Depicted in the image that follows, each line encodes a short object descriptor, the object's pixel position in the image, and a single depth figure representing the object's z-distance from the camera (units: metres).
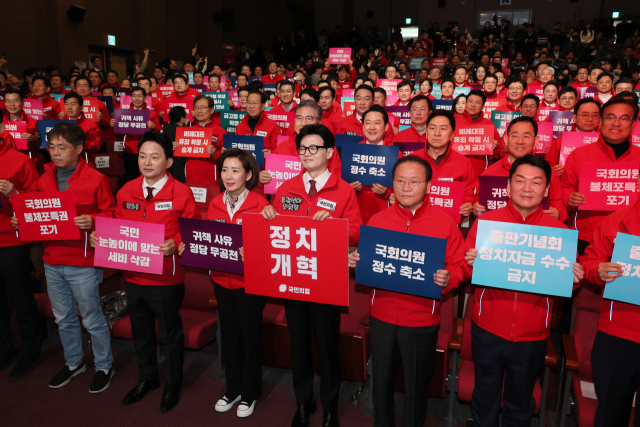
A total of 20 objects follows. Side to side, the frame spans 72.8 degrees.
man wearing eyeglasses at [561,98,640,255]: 3.29
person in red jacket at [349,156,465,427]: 2.47
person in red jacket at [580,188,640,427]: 2.25
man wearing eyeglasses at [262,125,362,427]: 2.79
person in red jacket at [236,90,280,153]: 5.59
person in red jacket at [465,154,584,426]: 2.39
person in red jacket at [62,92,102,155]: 6.16
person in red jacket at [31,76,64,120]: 7.02
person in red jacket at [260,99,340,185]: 4.20
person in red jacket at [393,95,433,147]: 4.88
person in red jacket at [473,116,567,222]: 3.71
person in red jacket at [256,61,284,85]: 12.04
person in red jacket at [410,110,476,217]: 3.79
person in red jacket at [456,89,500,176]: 5.05
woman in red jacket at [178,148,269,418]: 2.89
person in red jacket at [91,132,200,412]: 3.04
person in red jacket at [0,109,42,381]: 3.39
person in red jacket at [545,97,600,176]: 4.38
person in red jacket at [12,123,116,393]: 3.20
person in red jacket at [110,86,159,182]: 7.29
